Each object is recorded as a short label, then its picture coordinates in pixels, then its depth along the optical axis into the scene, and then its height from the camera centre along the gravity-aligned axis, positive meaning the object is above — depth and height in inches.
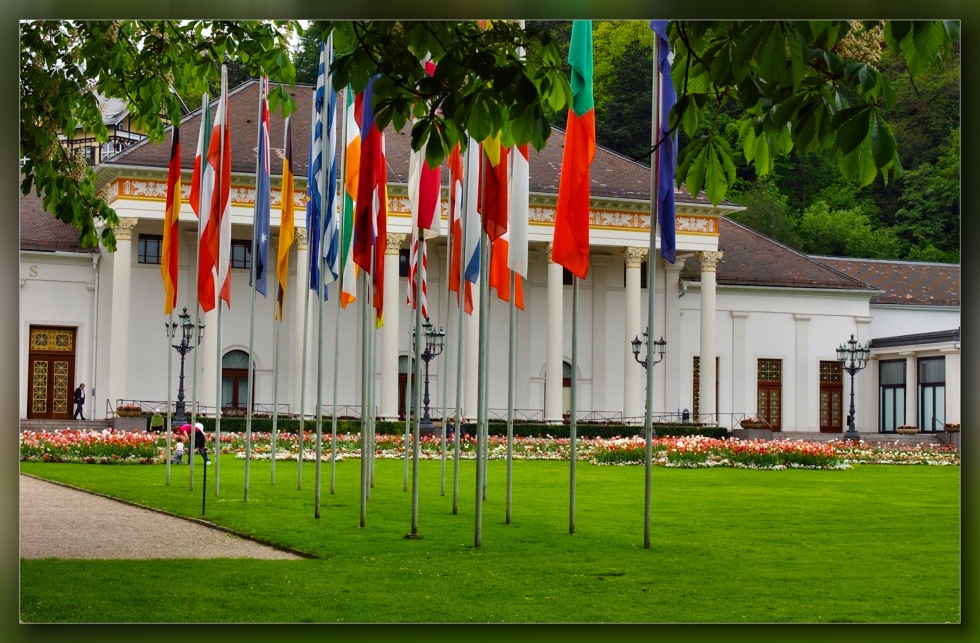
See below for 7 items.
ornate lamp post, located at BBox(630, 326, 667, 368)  1515.7 +5.3
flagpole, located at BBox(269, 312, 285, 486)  744.2 -38.7
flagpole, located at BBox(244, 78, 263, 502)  660.1 -2.7
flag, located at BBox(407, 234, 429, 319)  705.6 +47.1
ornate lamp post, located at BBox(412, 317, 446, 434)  1336.1 -0.7
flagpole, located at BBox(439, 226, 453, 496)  703.0 -25.7
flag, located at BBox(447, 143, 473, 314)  678.0 +74.4
